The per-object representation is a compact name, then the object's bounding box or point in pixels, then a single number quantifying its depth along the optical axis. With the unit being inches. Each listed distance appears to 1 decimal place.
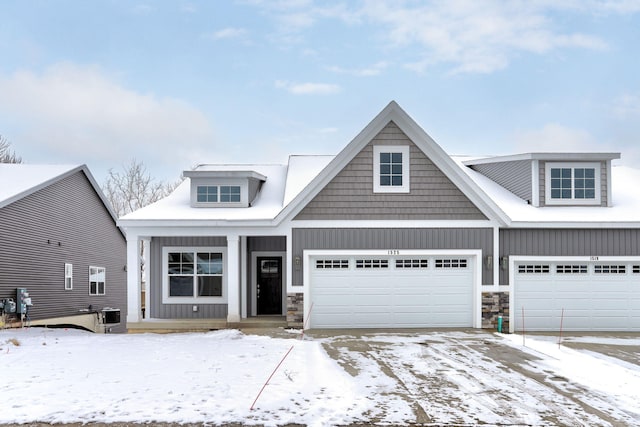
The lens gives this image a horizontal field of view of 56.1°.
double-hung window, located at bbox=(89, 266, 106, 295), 974.4
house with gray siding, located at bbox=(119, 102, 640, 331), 626.2
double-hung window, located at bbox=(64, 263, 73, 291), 879.4
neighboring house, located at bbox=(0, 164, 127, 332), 749.3
